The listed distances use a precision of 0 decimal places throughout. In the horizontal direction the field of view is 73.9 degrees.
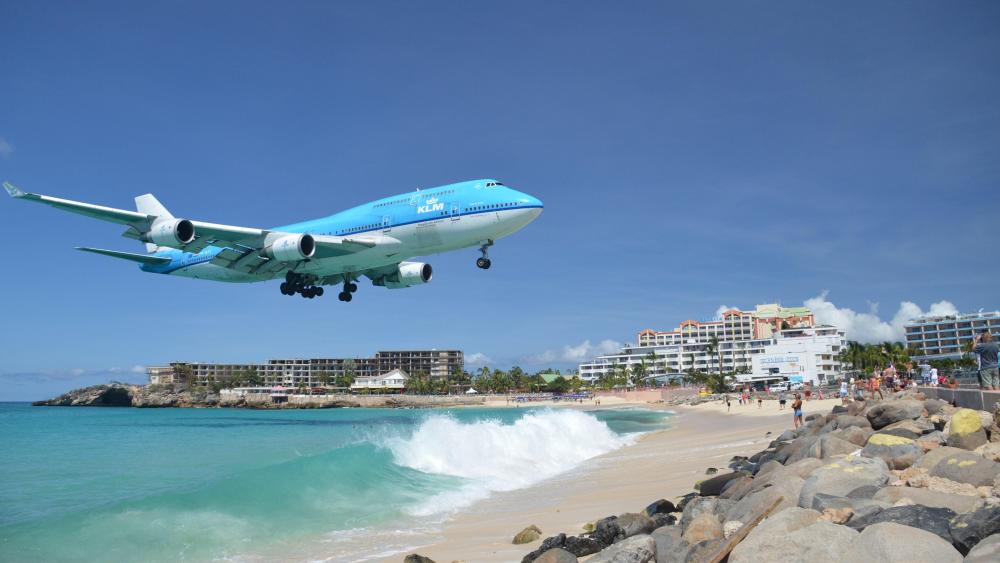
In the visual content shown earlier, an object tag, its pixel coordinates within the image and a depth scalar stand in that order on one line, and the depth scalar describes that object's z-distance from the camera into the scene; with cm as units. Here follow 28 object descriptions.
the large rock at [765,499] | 903
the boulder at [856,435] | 1378
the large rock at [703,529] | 884
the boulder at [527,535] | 1300
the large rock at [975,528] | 595
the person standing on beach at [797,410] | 2938
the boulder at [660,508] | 1223
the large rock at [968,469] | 832
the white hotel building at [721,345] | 17162
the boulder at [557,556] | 952
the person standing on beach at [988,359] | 1594
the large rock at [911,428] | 1277
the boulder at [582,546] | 1066
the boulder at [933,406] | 1615
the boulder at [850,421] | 1752
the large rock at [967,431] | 1048
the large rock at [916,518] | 636
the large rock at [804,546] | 633
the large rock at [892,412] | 1526
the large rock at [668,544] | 851
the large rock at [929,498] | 739
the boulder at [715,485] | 1357
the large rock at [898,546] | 575
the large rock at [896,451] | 1028
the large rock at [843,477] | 877
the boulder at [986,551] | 530
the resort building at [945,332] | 16438
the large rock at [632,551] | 869
